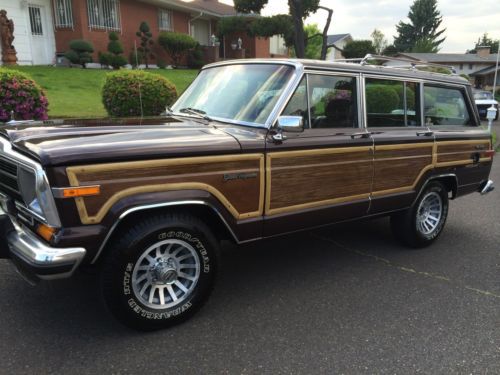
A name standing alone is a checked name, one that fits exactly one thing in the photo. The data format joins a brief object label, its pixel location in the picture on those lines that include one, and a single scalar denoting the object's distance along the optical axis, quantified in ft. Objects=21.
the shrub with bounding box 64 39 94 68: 65.62
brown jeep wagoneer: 8.98
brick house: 64.75
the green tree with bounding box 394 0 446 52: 290.56
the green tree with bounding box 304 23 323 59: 150.40
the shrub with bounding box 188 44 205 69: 89.30
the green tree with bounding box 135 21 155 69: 78.48
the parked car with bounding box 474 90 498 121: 79.29
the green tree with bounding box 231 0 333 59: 65.16
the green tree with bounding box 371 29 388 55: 254.22
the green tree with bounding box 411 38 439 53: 240.26
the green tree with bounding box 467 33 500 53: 307.95
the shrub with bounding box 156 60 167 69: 81.96
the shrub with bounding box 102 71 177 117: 31.40
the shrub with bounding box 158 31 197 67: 82.23
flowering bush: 26.94
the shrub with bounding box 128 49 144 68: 76.05
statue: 59.72
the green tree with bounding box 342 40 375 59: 82.02
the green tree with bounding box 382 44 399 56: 261.03
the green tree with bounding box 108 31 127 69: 70.28
